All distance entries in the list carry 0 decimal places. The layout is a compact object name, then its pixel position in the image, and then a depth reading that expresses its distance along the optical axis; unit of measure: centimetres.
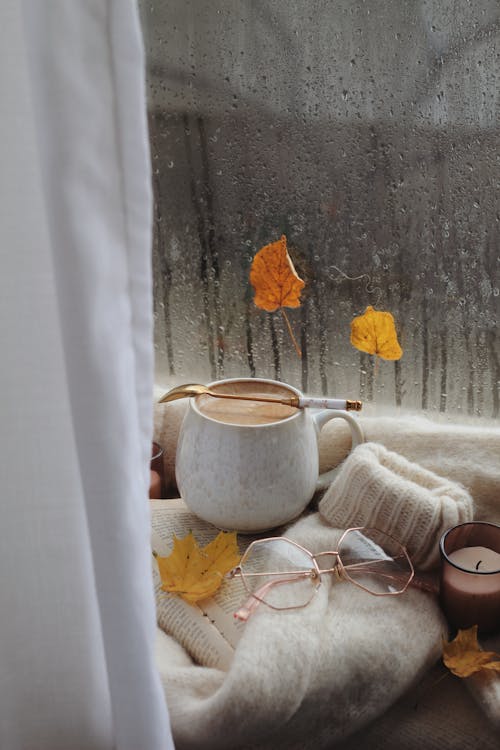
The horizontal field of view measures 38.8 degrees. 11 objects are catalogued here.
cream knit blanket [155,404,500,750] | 47
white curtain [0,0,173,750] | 33
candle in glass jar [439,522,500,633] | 55
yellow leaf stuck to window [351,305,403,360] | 75
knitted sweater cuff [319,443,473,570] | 60
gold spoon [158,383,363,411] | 65
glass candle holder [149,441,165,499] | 73
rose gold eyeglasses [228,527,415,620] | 56
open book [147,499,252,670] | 54
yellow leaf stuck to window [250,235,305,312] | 75
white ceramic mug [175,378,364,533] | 61
